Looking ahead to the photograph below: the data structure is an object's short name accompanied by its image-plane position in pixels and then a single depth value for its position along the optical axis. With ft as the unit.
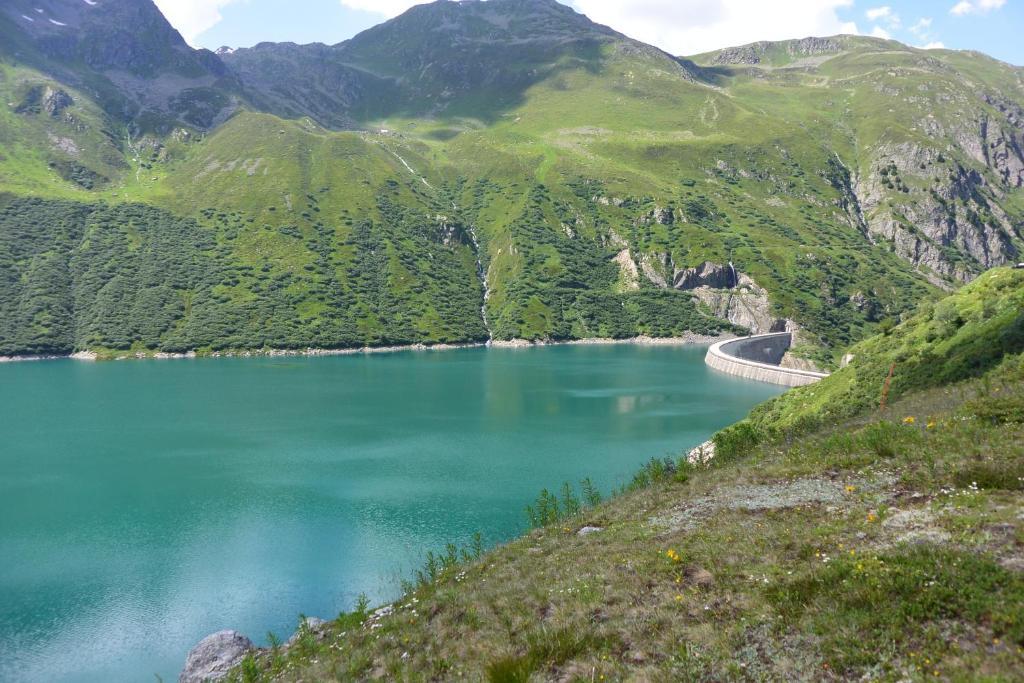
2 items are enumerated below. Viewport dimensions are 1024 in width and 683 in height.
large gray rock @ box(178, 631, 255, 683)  75.25
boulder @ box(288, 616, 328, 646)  73.51
